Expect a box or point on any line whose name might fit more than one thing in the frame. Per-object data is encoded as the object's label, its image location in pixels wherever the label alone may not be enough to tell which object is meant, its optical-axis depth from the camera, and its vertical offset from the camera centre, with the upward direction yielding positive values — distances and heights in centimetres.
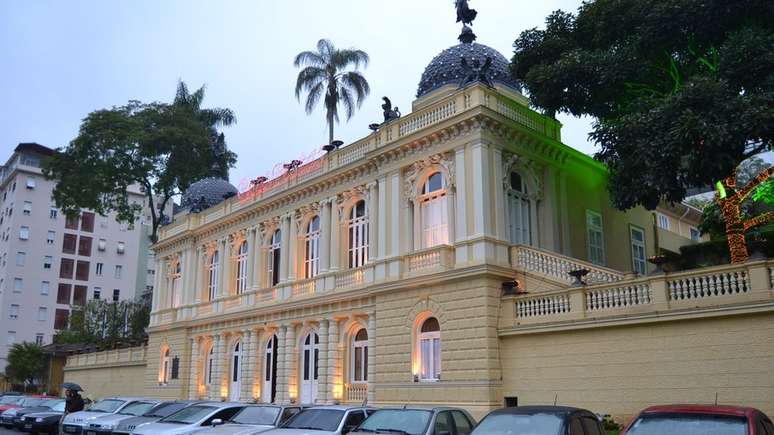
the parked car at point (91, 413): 1847 -101
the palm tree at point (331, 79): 4200 +1709
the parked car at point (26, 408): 2427 -115
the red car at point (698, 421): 863 -56
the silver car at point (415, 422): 1170 -78
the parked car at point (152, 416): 1660 -99
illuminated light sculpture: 2099 +483
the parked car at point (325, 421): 1241 -82
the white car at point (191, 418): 1412 -91
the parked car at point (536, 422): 978 -64
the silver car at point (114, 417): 1728 -107
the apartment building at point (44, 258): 6781 +1146
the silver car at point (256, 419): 1346 -88
